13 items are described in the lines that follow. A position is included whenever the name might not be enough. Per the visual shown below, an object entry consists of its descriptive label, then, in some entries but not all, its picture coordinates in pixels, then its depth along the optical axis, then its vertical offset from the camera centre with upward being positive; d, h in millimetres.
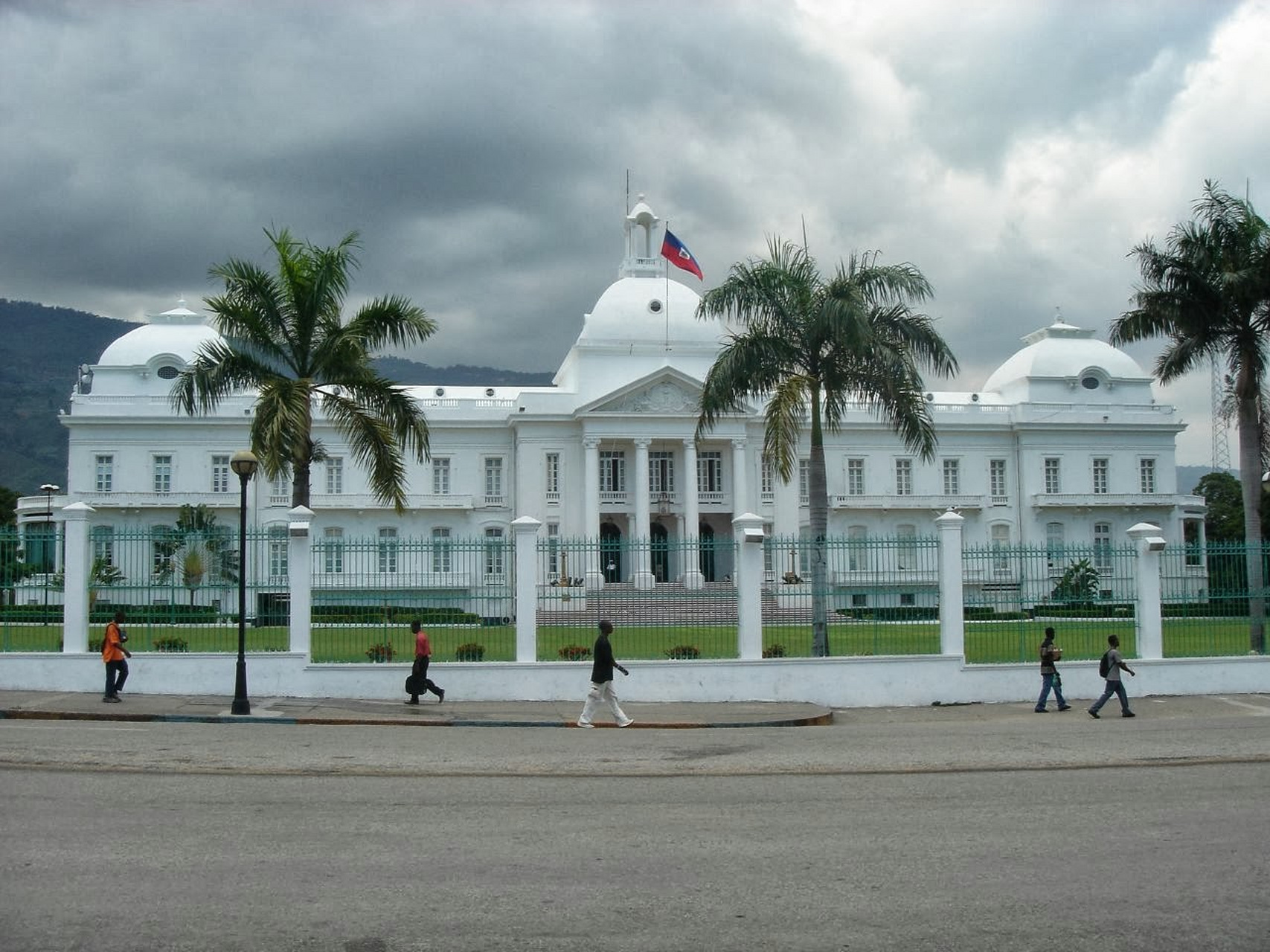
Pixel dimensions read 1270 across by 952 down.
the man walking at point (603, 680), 16219 -1339
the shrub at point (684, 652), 20094 -1225
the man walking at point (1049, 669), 18969 -1480
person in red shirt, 18406 -1242
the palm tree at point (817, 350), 23391 +4262
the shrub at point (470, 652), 19906 -1171
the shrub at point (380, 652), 19609 -1136
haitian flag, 37750 +9809
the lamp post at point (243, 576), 17438 +75
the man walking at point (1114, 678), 18172 -1562
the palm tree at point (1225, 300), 26625 +5848
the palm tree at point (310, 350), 22891 +4308
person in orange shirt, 17938 -1095
